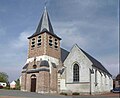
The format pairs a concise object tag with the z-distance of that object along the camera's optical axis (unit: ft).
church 50.94
